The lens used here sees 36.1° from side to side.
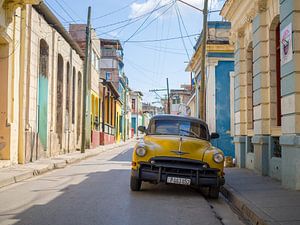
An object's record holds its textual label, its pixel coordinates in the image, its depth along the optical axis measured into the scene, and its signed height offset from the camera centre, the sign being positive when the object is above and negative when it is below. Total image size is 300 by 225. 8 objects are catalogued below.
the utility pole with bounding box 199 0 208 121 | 19.55 +2.53
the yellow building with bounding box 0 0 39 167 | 15.67 +1.98
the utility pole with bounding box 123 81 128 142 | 69.26 +3.20
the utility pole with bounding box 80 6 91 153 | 26.53 +3.56
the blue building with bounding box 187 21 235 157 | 23.78 +2.73
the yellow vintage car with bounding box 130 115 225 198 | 9.55 -0.58
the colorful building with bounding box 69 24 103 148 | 34.19 +4.01
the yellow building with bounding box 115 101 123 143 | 61.38 +1.96
